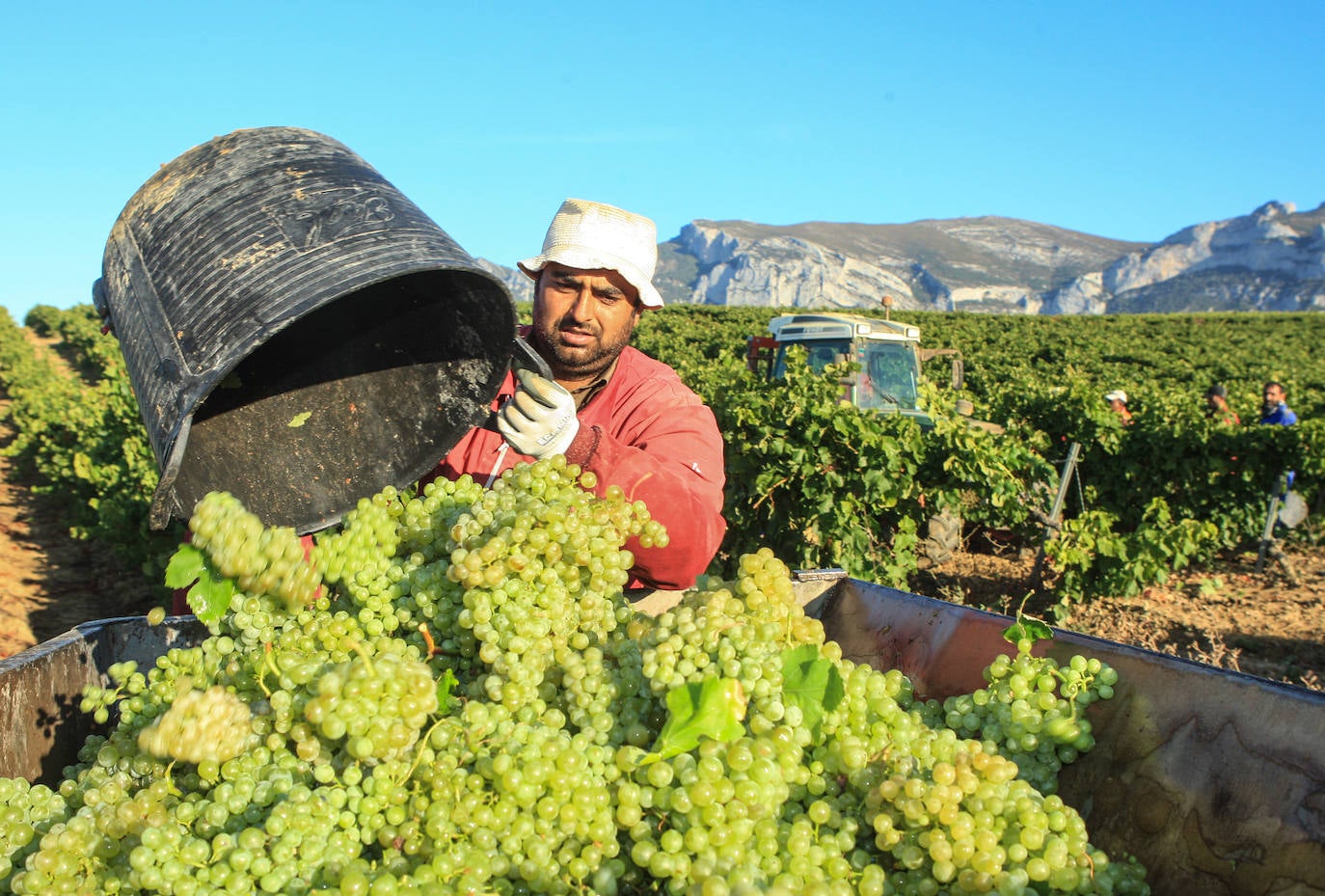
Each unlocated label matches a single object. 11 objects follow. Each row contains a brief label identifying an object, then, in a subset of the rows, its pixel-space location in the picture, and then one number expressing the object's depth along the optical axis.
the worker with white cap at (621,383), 2.29
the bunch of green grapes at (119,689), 1.67
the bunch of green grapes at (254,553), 1.56
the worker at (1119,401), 11.09
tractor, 10.28
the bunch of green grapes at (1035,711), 1.59
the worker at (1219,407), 9.82
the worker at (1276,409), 10.45
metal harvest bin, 1.42
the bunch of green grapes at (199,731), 1.35
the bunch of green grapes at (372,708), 1.26
